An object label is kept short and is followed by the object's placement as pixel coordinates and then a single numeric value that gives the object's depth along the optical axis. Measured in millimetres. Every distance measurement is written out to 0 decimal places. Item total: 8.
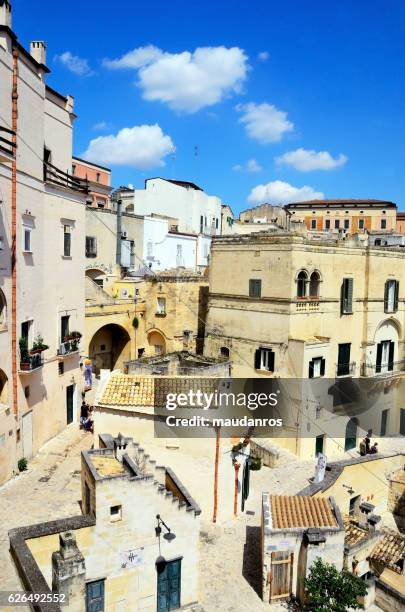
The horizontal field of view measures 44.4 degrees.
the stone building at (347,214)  68875
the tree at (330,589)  15297
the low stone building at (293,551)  16234
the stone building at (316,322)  28406
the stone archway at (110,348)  36375
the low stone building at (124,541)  12424
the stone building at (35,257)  19281
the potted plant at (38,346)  21084
